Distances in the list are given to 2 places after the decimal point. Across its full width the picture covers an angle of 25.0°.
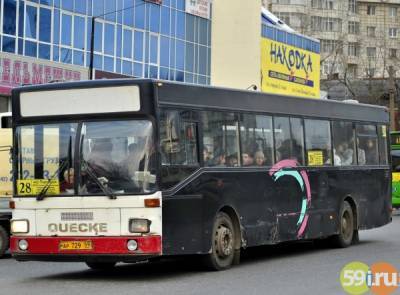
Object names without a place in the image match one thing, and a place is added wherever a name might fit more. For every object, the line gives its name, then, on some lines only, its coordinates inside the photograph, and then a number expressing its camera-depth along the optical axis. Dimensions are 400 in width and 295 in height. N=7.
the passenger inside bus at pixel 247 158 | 14.27
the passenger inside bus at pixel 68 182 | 12.30
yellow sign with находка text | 67.62
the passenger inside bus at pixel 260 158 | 14.61
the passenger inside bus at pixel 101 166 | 12.11
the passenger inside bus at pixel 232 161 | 13.84
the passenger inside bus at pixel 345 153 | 17.56
